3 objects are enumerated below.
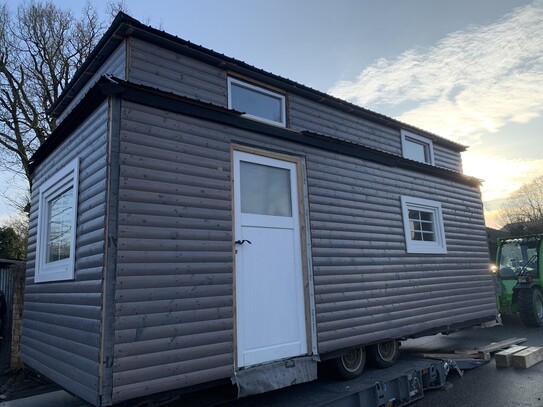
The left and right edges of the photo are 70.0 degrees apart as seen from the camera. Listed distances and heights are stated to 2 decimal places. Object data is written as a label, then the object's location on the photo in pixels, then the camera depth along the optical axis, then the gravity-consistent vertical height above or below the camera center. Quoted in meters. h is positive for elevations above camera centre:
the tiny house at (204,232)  3.62 +0.52
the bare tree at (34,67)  15.05 +8.67
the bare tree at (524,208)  39.81 +6.20
